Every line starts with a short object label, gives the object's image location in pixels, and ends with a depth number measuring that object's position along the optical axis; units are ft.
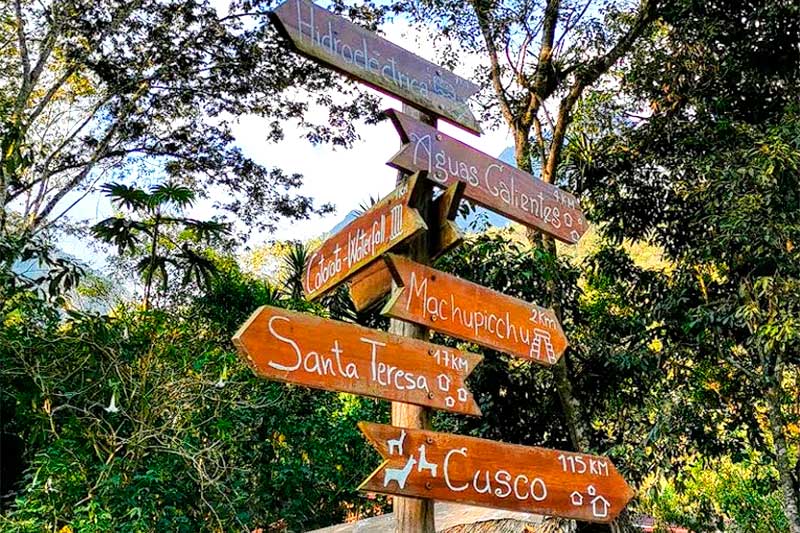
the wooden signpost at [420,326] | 5.59
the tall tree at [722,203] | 14.38
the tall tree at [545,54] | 20.51
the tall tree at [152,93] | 24.40
